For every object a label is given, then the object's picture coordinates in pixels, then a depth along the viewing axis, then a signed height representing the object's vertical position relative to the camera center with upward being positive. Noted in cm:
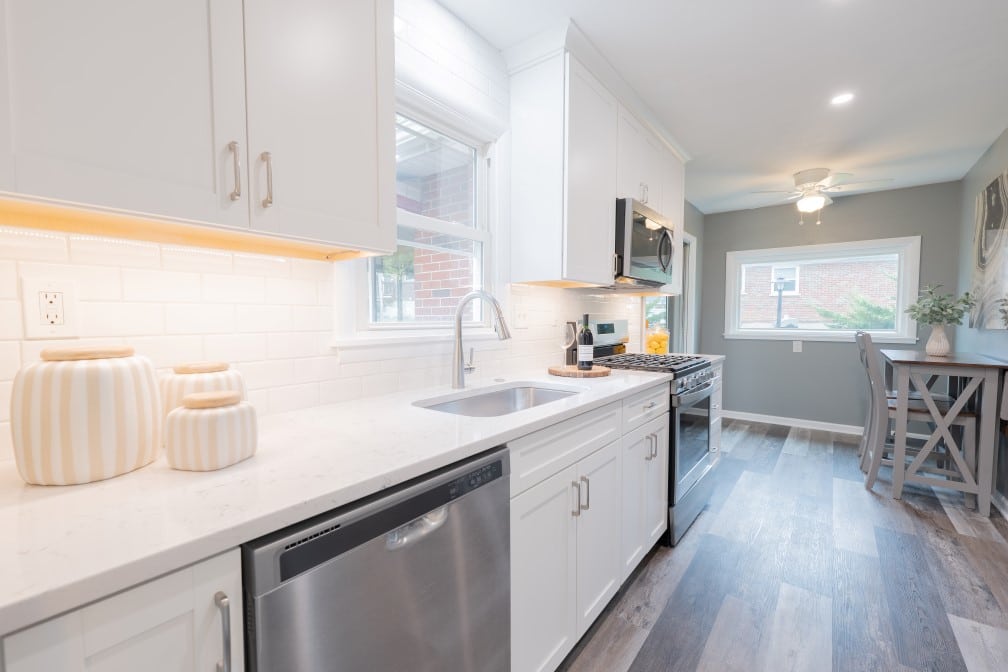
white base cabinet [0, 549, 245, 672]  48 -39
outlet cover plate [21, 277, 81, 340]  89 +2
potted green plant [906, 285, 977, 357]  304 +3
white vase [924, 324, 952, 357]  302 -18
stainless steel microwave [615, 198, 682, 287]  238 +42
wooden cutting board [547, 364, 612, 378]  206 -26
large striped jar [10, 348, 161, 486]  72 -17
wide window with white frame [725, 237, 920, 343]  420 +29
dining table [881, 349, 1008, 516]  257 -57
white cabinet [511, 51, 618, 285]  200 +69
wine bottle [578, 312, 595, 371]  213 -19
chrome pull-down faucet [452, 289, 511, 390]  168 -7
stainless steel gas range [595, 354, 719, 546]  219 -62
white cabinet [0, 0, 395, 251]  69 +40
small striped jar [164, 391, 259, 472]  80 -22
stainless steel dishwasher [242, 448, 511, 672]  66 -49
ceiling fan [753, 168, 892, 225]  359 +111
